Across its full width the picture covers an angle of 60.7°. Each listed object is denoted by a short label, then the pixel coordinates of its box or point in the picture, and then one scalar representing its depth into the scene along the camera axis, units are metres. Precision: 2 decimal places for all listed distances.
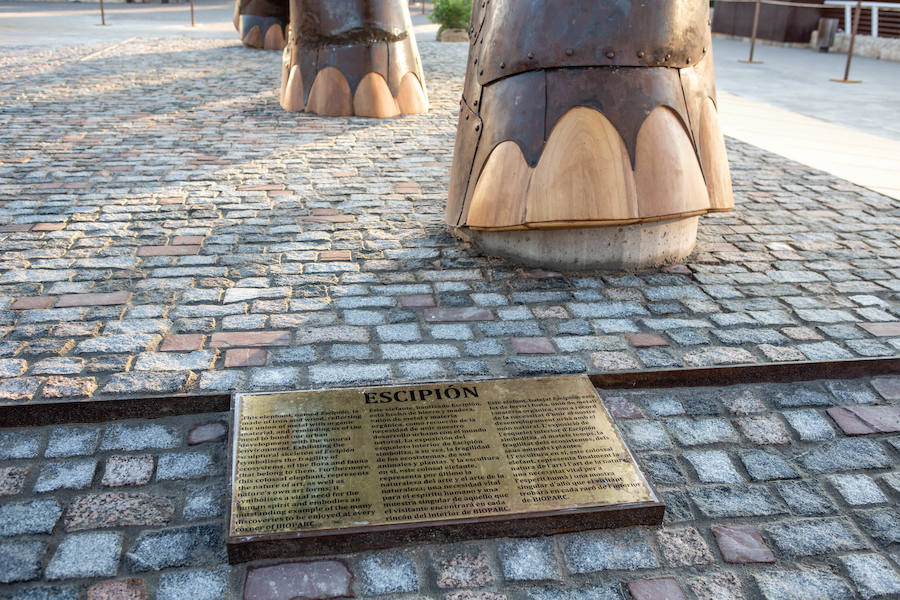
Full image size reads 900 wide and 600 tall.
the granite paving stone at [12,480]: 2.41
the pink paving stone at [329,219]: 5.00
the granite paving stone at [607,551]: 2.20
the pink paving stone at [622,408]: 2.92
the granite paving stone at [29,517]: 2.25
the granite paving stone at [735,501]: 2.42
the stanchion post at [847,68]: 12.69
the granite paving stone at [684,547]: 2.22
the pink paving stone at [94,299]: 3.65
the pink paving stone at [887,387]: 3.12
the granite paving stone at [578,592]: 2.09
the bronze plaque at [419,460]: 2.24
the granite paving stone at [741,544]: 2.23
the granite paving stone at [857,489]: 2.49
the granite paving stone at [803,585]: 2.11
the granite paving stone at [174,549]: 2.16
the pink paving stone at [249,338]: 3.30
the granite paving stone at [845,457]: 2.66
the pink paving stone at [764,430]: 2.79
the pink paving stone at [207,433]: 2.69
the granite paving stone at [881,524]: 2.33
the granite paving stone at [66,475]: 2.44
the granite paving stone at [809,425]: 2.82
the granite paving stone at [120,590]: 2.04
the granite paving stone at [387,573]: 2.11
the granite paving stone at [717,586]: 2.10
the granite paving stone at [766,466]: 2.59
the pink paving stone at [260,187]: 5.67
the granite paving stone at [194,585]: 2.06
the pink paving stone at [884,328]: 3.56
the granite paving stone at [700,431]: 2.78
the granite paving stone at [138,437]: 2.65
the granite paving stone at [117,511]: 2.30
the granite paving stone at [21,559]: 2.09
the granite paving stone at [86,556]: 2.11
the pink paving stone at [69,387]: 2.85
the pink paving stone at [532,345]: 3.31
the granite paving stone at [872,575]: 2.12
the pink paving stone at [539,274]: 4.11
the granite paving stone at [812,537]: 2.27
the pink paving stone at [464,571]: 2.13
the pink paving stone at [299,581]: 2.06
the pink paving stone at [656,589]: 2.09
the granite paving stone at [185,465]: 2.52
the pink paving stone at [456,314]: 3.61
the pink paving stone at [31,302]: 3.60
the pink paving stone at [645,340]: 3.39
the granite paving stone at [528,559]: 2.16
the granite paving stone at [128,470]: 2.48
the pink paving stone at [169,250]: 4.34
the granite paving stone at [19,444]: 2.58
